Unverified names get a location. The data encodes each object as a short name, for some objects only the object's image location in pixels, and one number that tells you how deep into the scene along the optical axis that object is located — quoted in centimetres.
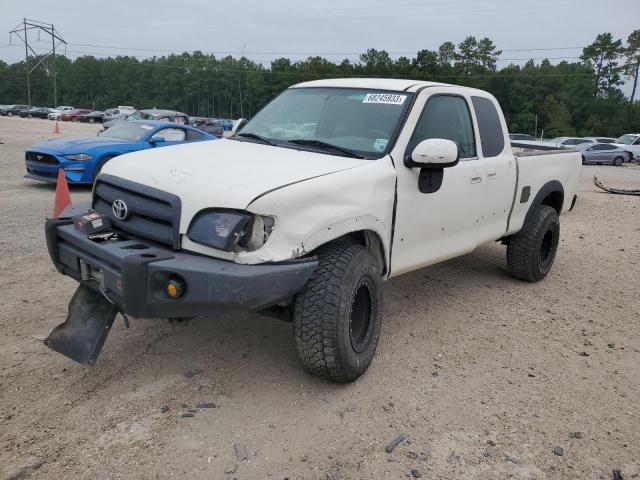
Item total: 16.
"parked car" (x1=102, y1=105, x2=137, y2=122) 5431
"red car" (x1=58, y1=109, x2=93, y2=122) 5938
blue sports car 980
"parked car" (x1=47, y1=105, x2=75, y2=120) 6072
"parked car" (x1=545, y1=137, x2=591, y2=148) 3086
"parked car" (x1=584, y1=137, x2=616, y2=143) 3216
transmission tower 7794
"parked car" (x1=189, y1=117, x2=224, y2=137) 4019
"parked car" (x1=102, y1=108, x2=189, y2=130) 2061
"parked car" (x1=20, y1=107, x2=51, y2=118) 6341
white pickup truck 292
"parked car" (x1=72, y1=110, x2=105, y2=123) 5714
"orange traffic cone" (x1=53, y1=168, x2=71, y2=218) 643
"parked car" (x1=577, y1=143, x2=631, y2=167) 2952
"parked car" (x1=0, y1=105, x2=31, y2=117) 6520
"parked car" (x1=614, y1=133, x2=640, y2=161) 3048
